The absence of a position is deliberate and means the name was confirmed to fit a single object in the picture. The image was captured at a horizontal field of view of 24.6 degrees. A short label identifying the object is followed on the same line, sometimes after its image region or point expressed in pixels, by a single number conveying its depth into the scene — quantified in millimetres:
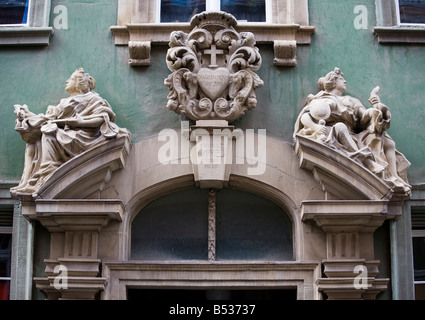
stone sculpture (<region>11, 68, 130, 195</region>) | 10953
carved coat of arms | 11242
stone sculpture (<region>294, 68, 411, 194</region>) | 10922
